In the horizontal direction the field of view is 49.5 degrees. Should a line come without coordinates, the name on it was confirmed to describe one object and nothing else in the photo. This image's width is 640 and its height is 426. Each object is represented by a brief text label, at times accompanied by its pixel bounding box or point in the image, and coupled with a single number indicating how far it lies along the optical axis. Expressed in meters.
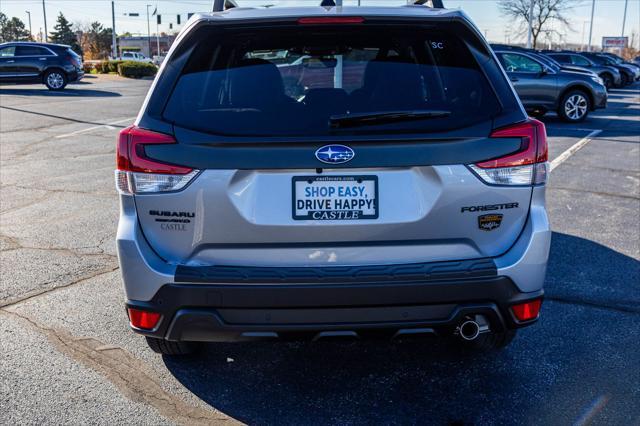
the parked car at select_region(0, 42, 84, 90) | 26.67
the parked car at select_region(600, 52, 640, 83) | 39.94
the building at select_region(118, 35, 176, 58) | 131.75
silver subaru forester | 2.89
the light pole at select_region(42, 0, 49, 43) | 100.38
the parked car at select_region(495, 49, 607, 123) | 17.69
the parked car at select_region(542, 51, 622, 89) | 29.59
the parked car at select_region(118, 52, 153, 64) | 78.75
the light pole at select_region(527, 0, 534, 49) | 46.65
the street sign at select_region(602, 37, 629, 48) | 107.12
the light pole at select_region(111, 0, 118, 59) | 73.25
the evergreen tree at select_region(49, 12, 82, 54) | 117.19
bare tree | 59.66
